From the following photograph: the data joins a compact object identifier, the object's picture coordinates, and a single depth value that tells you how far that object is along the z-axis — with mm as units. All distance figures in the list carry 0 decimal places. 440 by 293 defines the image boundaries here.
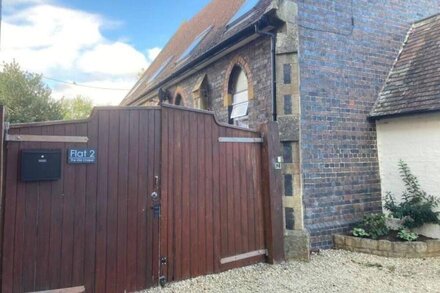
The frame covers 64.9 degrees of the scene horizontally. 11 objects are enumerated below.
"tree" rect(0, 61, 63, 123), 19250
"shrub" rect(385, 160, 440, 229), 6695
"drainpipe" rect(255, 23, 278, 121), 6844
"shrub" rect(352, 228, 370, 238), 6848
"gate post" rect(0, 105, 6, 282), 3840
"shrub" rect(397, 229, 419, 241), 6469
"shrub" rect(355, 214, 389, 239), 6809
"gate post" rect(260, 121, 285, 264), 5836
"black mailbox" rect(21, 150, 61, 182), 3961
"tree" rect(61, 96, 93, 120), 39409
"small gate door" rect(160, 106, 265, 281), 4969
